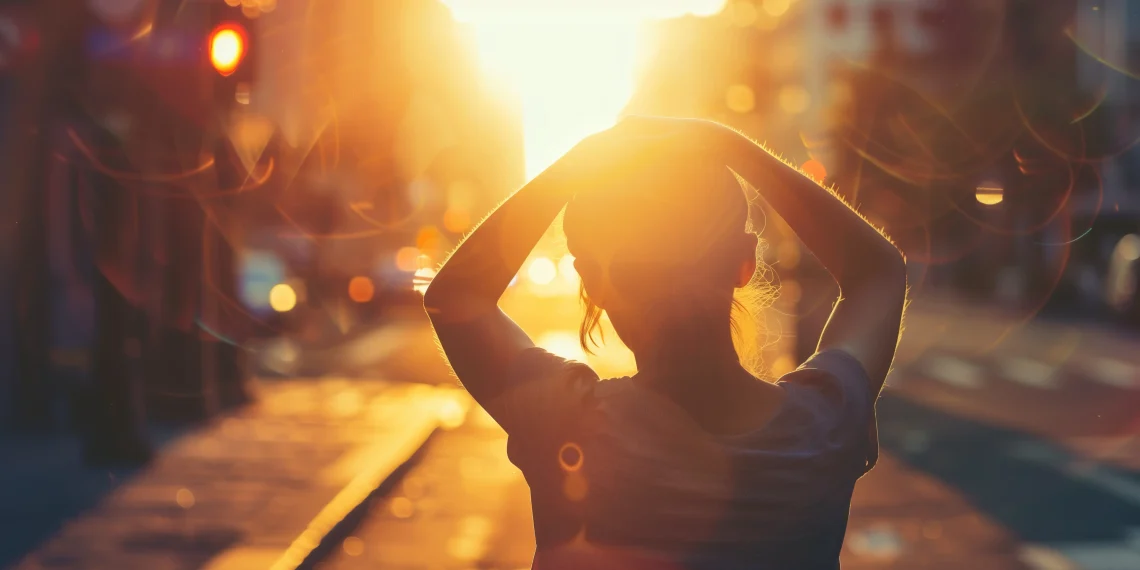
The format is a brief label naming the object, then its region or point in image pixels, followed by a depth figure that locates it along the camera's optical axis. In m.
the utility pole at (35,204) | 12.45
